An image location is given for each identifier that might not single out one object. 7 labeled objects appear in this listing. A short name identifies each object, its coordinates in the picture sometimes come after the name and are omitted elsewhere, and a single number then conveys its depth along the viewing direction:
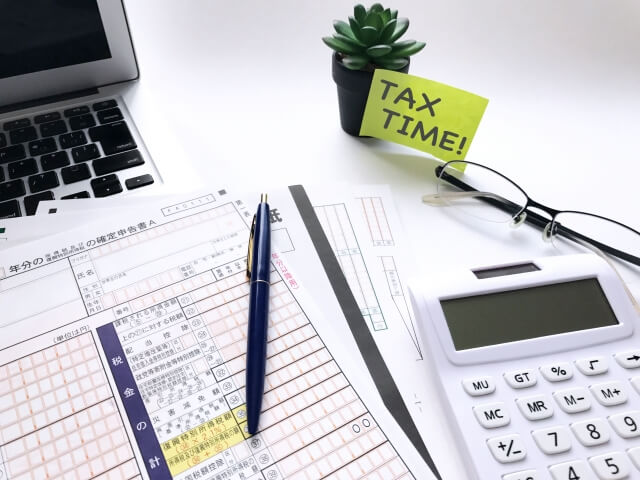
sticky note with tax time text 0.57
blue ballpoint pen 0.38
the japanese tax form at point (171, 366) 0.36
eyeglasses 0.53
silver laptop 0.54
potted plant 0.56
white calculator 0.36
